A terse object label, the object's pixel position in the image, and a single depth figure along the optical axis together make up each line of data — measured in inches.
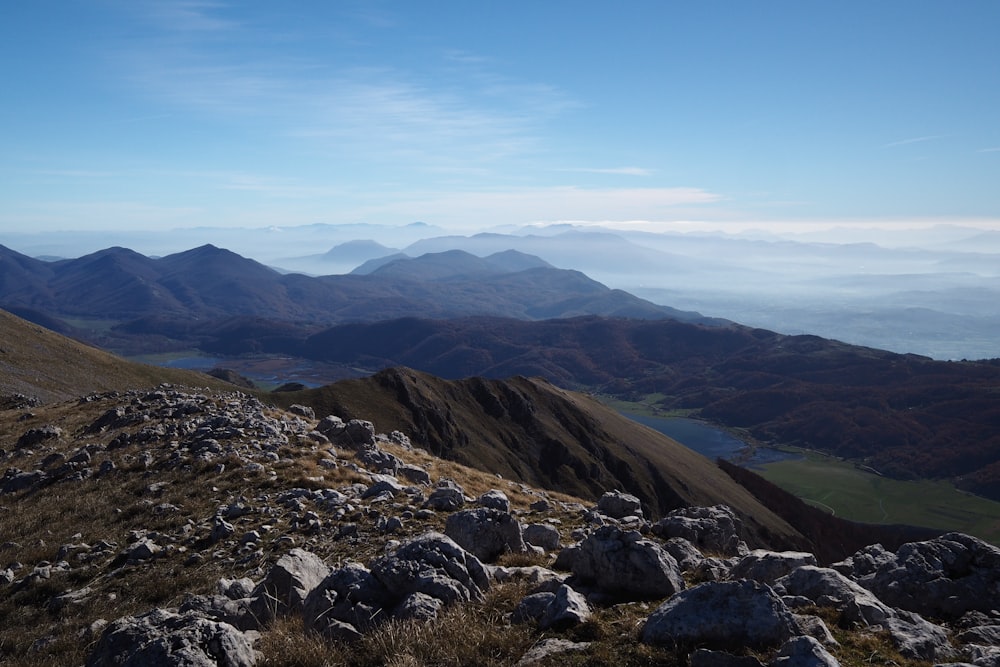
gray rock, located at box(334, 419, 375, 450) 1211.9
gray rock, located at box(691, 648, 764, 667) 303.4
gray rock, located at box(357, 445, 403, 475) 1021.9
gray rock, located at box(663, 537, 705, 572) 535.8
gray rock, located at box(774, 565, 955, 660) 355.3
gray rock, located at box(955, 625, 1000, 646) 376.8
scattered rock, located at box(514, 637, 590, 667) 330.3
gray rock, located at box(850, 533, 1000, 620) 437.1
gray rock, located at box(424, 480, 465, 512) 728.3
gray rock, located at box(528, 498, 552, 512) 893.2
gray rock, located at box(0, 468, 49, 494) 959.0
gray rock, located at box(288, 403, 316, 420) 1830.1
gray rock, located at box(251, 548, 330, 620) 413.1
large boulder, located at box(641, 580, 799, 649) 327.9
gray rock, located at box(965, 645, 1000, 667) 327.0
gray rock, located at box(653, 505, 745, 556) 701.3
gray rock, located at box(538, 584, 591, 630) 365.7
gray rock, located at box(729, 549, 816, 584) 499.5
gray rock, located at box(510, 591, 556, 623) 377.4
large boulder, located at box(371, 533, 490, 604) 402.3
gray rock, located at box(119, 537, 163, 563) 630.5
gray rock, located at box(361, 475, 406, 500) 783.7
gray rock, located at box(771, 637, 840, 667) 292.5
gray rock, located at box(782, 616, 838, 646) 340.8
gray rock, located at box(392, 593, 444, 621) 370.6
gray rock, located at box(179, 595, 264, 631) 403.2
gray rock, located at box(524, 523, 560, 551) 620.1
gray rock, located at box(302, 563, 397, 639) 371.6
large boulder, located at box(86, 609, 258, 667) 312.2
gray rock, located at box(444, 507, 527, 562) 547.5
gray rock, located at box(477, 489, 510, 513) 733.9
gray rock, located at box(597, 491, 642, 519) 884.0
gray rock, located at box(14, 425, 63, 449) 1252.5
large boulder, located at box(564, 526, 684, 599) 426.6
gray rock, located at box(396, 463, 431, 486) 1012.5
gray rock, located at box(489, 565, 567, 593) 438.0
